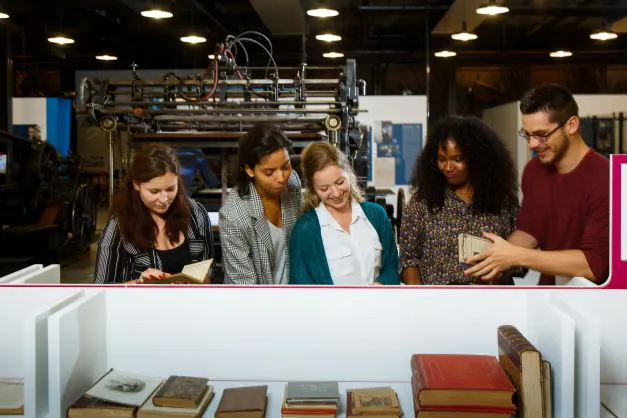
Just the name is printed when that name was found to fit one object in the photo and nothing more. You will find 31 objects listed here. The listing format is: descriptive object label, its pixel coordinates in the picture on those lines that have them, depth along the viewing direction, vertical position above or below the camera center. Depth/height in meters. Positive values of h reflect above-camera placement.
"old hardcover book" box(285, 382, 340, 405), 1.69 -0.48
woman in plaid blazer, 2.59 -0.11
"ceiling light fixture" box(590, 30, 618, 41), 9.50 +1.91
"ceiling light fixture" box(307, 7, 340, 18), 9.16 +2.14
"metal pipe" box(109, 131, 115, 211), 4.30 +0.13
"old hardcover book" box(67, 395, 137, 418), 1.64 -0.50
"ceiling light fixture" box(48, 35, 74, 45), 9.40 +1.84
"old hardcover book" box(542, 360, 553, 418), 1.62 -0.44
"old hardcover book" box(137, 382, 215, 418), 1.64 -0.50
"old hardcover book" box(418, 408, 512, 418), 1.61 -0.49
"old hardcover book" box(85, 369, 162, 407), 1.69 -0.48
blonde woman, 2.54 -0.17
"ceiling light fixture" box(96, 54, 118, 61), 9.50 +1.62
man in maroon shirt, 2.20 -0.06
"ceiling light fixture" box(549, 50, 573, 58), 9.51 +1.68
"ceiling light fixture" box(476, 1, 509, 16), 8.83 +2.12
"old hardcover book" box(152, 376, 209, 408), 1.67 -0.47
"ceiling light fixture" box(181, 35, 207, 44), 9.38 +1.83
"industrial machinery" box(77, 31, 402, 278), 4.14 +0.43
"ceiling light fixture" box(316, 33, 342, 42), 9.32 +1.85
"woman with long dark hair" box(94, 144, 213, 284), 2.66 -0.15
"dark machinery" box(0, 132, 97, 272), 7.52 -0.20
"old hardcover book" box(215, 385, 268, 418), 1.65 -0.49
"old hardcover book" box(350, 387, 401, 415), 1.65 -0.49
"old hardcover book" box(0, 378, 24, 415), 1.70 -0.49
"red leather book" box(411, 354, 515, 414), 1.60 -0.43
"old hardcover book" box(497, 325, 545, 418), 1.59 -0.41
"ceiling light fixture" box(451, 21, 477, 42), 9.48 +1.91
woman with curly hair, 2.55 -0.05
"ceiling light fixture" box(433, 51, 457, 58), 9.38 +1.66
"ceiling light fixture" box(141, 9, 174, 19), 8.66 +2.03
